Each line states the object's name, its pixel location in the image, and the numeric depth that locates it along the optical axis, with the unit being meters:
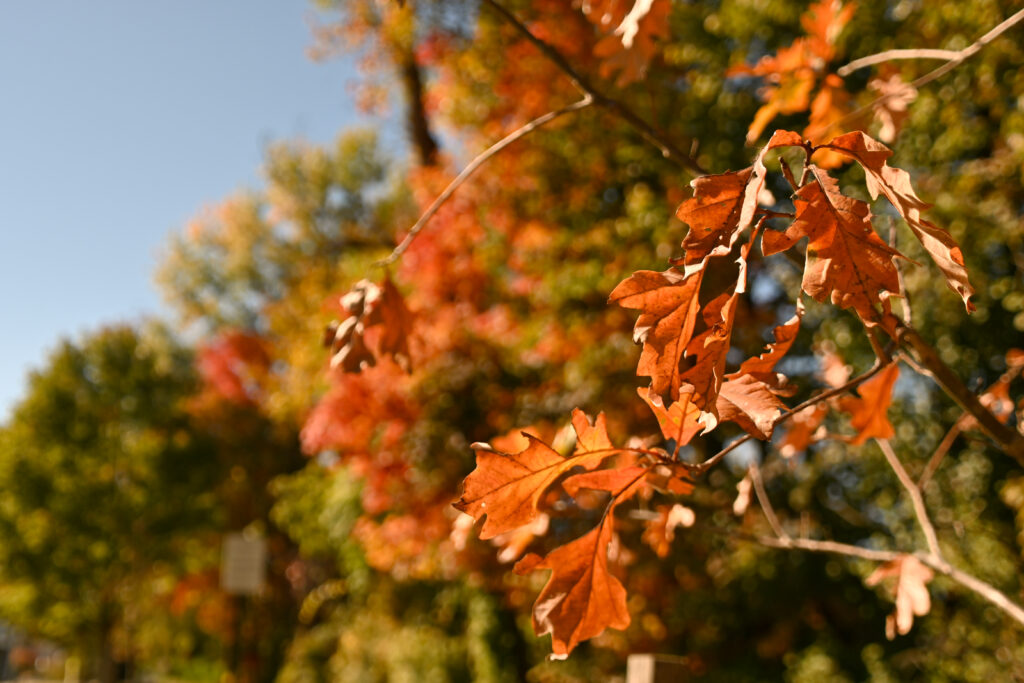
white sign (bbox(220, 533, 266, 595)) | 7.45
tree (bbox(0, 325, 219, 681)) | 13.16
